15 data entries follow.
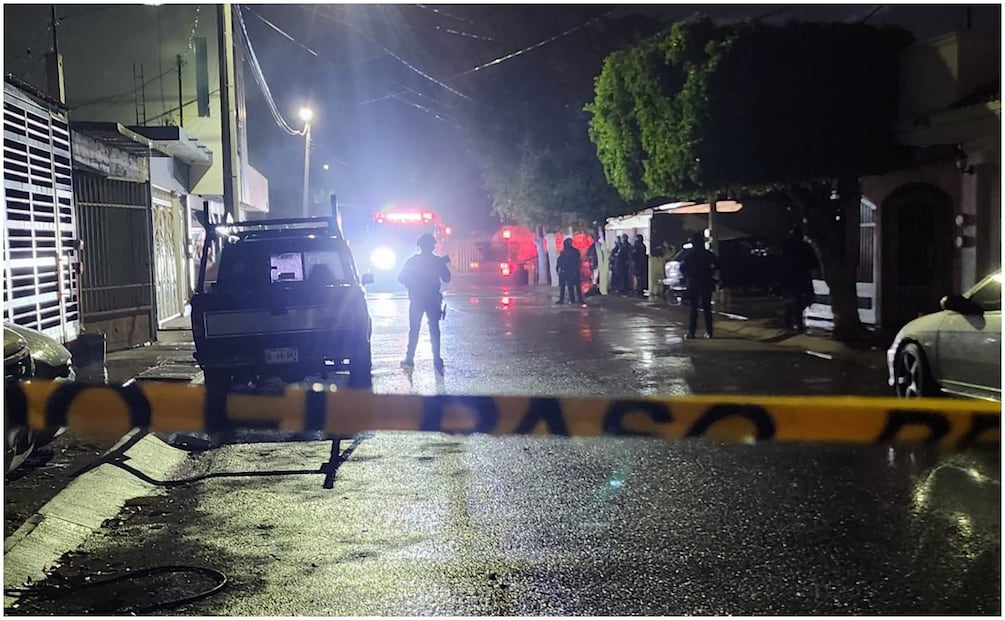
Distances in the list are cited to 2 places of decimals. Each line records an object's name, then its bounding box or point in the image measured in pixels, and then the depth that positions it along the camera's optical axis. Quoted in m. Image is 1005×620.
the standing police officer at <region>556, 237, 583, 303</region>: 26.11
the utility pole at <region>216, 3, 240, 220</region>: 17.00
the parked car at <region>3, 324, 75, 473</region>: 6.36
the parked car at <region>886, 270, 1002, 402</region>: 8.23
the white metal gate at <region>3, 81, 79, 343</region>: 10.87
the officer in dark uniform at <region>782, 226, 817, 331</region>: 17.62
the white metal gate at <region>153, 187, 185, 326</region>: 20.38
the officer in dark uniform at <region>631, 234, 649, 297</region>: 28.59
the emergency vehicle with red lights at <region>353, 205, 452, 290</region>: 40.97
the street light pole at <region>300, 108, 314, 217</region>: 33.72
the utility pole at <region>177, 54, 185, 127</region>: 23.33
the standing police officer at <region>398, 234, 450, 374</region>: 13.53
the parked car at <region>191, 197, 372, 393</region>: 10.36
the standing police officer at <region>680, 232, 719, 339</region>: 16.59
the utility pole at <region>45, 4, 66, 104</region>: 15.35
